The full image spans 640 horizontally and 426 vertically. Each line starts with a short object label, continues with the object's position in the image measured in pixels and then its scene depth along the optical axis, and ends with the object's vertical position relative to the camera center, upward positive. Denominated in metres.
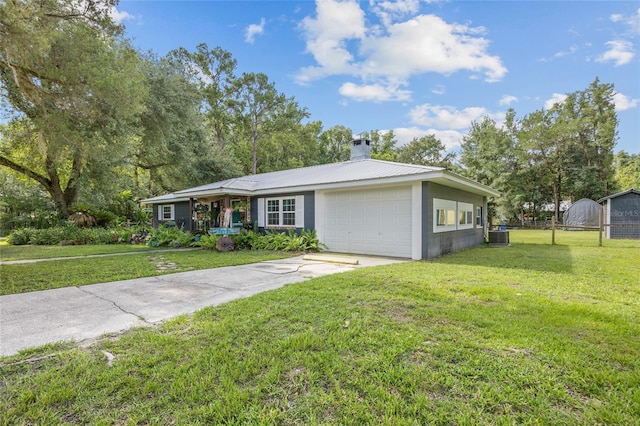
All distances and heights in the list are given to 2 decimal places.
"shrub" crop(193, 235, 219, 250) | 11.41 -0.98
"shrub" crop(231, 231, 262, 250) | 11.58 -0.97
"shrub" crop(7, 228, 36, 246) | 14.39 -1.01
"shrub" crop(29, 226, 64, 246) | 14.20 -1.00
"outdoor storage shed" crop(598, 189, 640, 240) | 15.01 +0.16
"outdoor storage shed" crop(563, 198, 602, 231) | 22.06 +0.17
